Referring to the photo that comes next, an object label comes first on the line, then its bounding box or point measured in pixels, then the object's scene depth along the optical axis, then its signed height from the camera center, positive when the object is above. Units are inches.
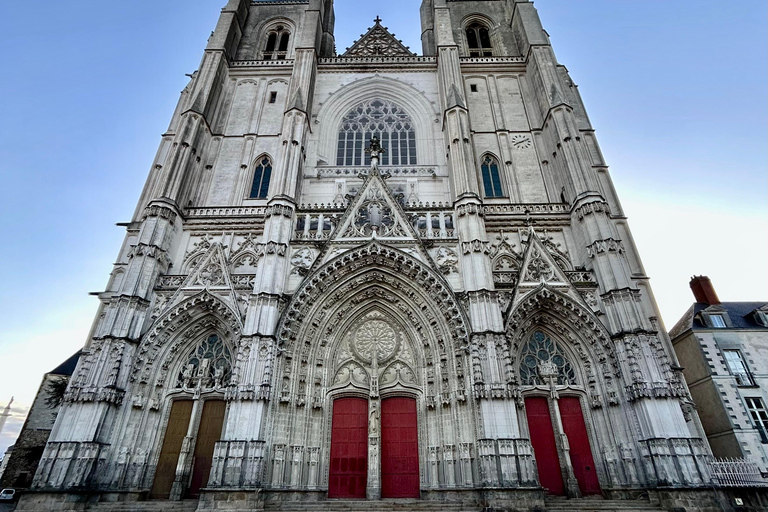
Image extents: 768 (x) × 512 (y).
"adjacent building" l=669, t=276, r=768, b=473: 602.5 +153.0
